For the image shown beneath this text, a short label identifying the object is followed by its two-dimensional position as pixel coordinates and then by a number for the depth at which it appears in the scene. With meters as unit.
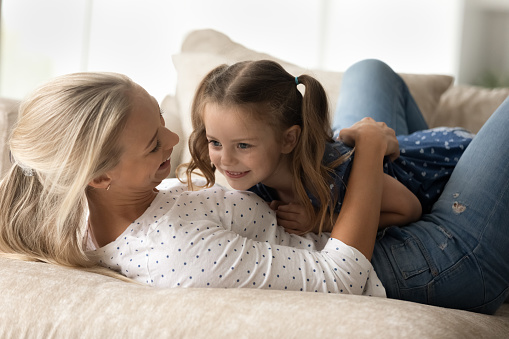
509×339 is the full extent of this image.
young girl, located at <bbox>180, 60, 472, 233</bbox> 1.32
